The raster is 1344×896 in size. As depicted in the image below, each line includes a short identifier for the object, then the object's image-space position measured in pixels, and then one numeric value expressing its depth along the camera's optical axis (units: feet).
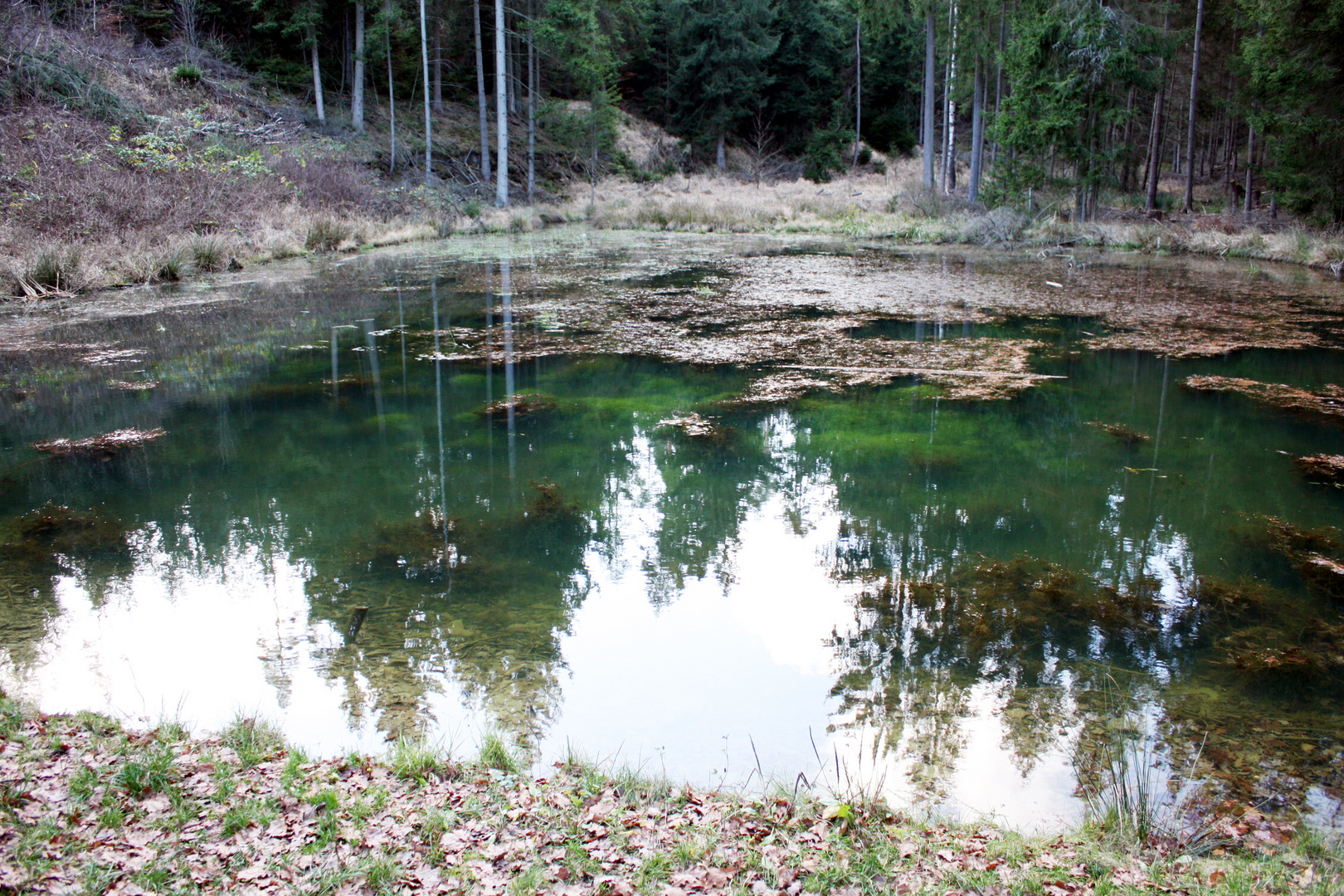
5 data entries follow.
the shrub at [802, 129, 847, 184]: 119.55
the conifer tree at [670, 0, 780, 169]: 117.08
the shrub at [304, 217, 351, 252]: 54.24
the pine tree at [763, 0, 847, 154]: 126.93
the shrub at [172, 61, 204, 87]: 70.79
